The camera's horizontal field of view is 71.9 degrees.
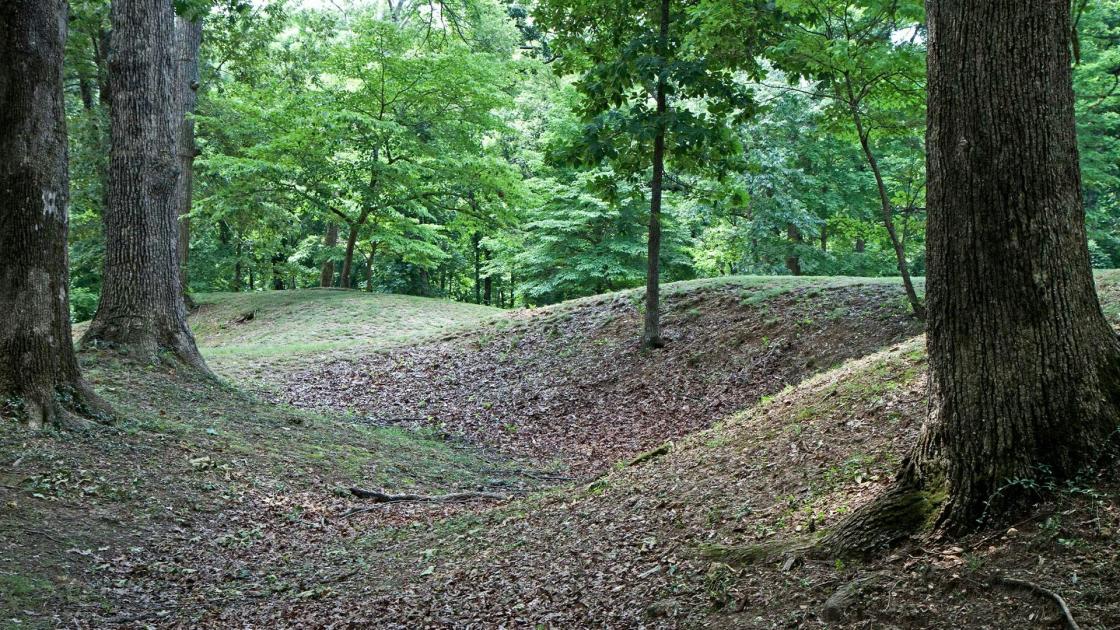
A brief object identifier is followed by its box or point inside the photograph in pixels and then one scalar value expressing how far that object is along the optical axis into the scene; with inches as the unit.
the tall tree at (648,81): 456.4
